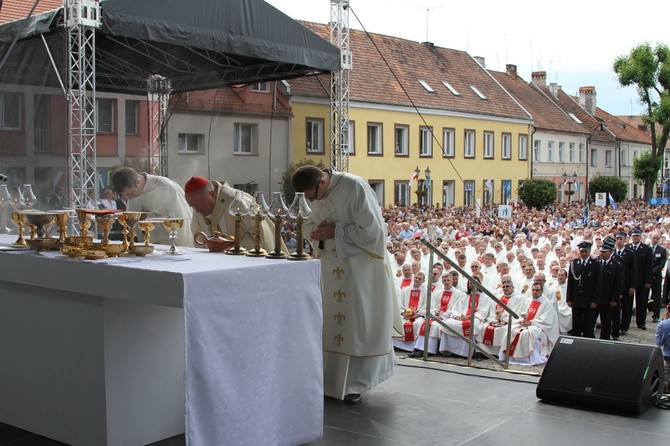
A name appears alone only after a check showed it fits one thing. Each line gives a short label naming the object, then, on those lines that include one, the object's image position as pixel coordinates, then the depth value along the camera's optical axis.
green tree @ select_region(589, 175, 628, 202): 49.66
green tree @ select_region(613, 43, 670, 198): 46.62
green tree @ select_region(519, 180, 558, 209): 39.86
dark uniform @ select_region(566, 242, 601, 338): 12.77
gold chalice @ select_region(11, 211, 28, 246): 5.19
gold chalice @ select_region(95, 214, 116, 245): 4.75
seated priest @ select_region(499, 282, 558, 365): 12.34
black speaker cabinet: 5.35
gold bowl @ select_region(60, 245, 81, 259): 4.55
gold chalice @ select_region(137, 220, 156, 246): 4.68
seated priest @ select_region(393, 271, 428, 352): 12.78
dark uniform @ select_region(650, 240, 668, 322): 15.35
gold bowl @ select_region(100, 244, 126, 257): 4.63
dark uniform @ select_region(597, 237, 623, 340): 12.80
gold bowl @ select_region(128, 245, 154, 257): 4.72
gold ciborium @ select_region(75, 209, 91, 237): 4.86
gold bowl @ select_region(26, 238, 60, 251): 4.93
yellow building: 33.12
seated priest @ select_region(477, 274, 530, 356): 12.46
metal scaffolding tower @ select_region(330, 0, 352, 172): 13.12
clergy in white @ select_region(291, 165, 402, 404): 5.73
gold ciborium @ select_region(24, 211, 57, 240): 4.99
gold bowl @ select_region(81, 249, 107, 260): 4.50
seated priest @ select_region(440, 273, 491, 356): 12.47
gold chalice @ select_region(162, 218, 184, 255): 4.75
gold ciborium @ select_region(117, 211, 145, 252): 4.68
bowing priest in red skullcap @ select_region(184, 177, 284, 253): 5.95
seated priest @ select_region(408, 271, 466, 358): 12.56
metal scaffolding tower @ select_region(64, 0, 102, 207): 9.92
